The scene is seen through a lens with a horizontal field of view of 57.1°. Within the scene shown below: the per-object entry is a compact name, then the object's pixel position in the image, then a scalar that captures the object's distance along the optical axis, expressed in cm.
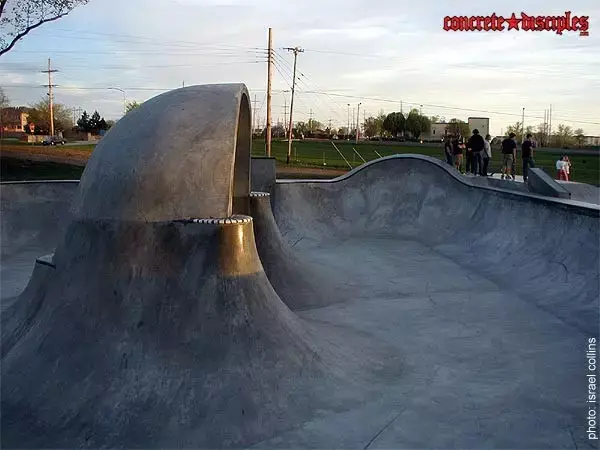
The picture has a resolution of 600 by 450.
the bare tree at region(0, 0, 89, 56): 2694
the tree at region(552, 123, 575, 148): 8759
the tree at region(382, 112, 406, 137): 10169
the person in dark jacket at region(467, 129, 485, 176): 1825
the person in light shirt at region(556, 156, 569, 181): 2354
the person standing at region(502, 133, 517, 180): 1712
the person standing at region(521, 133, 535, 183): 1659
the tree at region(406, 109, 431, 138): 9996
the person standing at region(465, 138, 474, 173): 1922
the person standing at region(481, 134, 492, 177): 1831
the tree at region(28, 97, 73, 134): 8300
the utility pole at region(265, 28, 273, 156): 3506
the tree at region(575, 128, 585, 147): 8601
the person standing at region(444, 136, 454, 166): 2120
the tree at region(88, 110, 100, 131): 8485
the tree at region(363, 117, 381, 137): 11038
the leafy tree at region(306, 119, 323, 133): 12662
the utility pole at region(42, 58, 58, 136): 5875
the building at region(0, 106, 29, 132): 10164
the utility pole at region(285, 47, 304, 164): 4329
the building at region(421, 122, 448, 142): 10525
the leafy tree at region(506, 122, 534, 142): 9814
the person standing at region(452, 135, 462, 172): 2036
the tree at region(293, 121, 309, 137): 11541
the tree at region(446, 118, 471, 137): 8826
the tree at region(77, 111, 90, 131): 8540
